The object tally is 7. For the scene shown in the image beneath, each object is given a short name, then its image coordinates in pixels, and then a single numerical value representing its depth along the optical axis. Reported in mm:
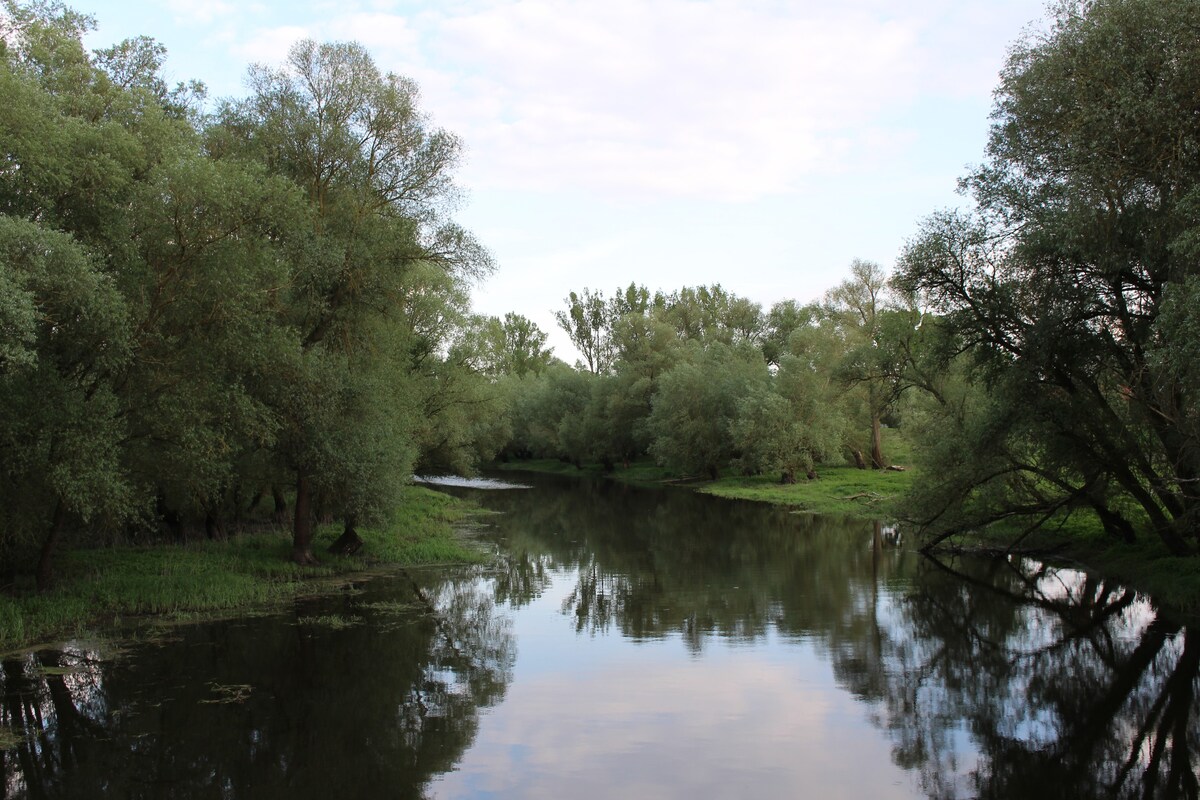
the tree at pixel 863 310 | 56688
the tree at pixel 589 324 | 95000
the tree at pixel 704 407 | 59781
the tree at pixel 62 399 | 13516
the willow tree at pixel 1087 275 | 14750
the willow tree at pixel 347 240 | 21484
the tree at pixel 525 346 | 109375
